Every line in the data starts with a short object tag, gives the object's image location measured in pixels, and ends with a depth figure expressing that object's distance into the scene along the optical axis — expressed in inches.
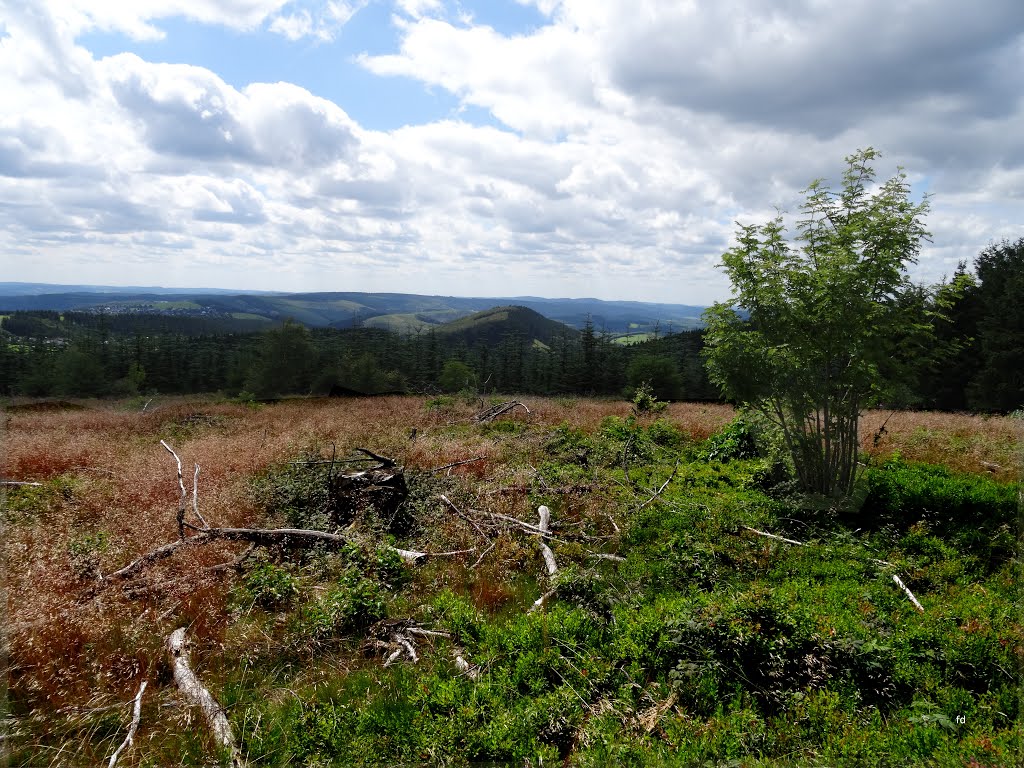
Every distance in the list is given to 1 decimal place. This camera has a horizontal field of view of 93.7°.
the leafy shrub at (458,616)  188.4
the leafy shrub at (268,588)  214.5
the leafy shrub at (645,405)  725.9
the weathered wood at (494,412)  648.4
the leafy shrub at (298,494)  307.9
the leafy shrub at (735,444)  466.7
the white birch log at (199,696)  136.9
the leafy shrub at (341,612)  192.2
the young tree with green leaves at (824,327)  315.6
